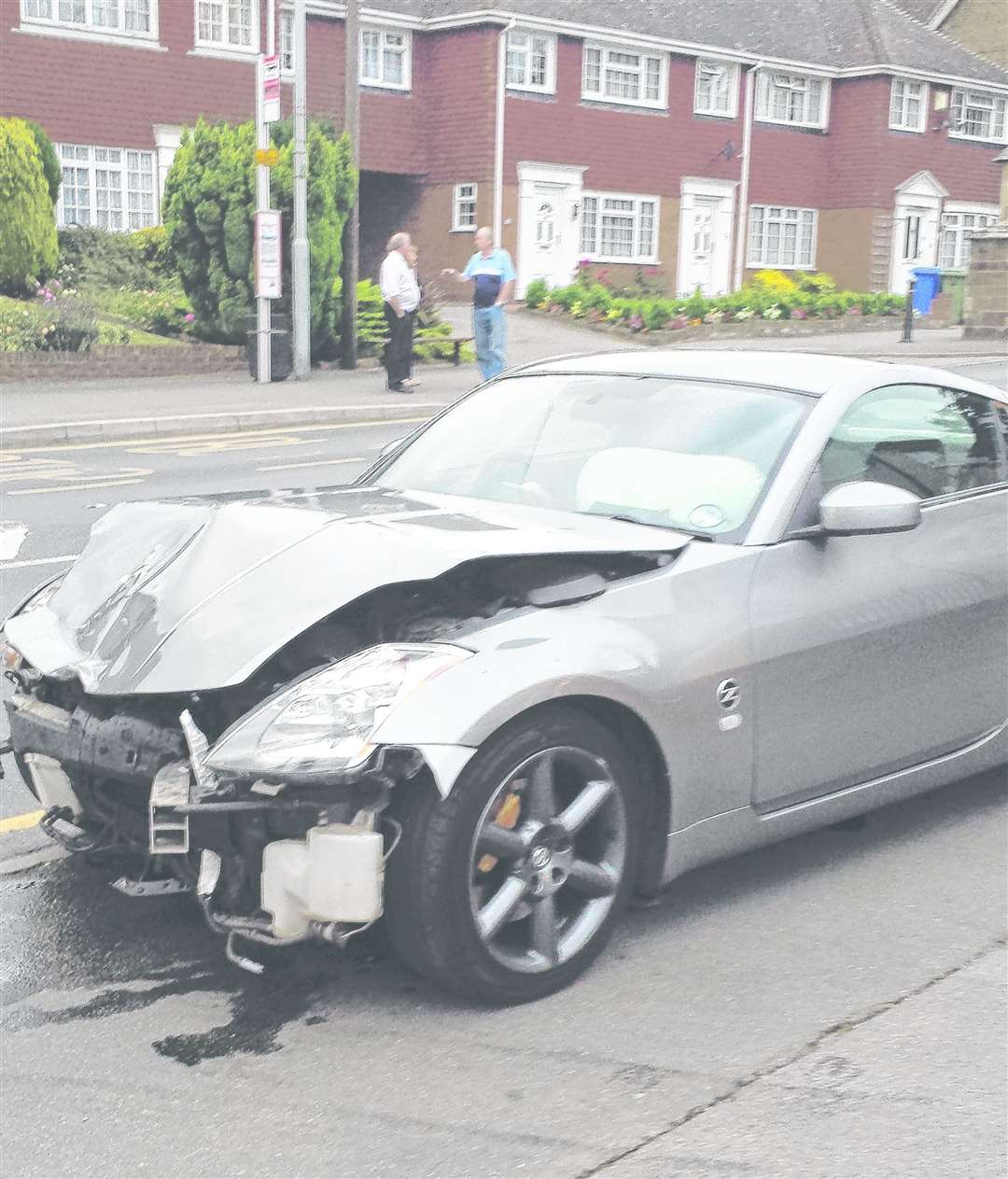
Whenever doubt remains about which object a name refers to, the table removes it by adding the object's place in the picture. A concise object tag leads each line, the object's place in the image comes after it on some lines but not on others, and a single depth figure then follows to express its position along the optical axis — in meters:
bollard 30.54
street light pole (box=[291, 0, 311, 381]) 21.91
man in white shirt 20.80
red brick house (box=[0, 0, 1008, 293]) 33.00
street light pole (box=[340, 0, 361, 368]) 23.30
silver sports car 3.55
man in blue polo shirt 19.88
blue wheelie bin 37.69
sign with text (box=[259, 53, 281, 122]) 20.80
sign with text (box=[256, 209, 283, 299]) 21.19
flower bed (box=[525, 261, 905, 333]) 32.06
